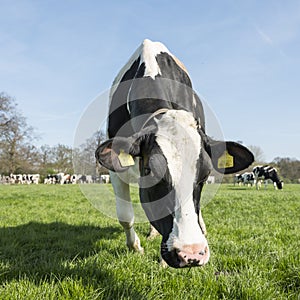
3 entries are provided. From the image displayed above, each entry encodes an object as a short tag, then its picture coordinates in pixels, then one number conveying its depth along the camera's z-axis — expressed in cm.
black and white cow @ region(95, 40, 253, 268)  237
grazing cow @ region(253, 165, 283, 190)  2951
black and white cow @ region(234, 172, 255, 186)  3484
